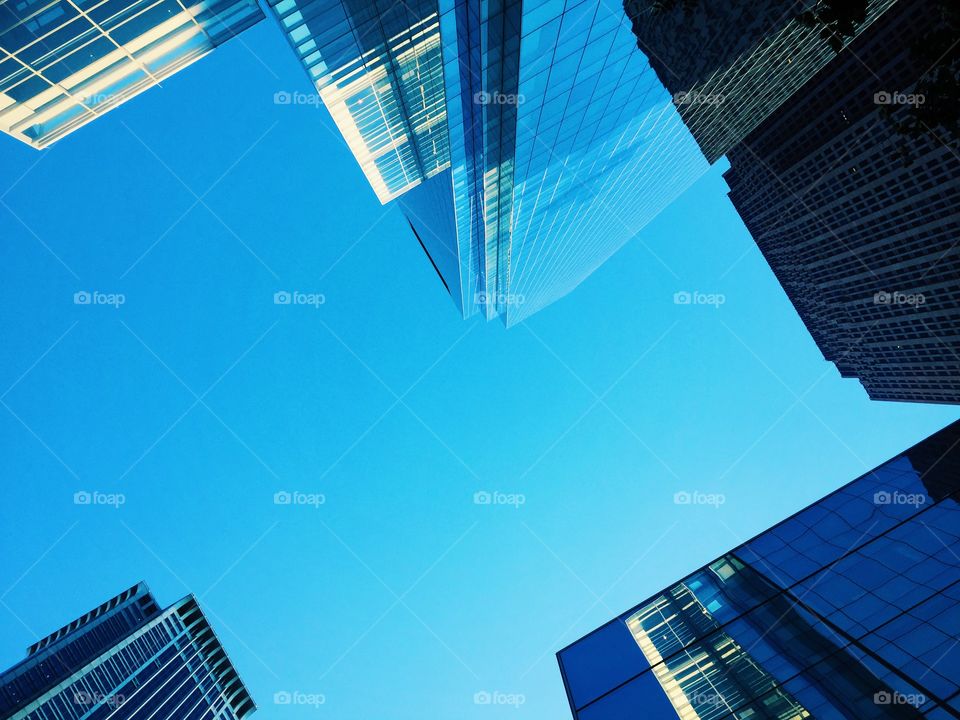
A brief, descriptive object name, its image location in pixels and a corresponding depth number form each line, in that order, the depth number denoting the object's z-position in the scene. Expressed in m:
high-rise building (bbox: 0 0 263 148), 16.78
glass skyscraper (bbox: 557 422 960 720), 10.52
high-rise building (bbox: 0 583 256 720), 84.81
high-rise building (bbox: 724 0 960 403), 72.81
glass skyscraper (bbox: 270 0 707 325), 23.62
